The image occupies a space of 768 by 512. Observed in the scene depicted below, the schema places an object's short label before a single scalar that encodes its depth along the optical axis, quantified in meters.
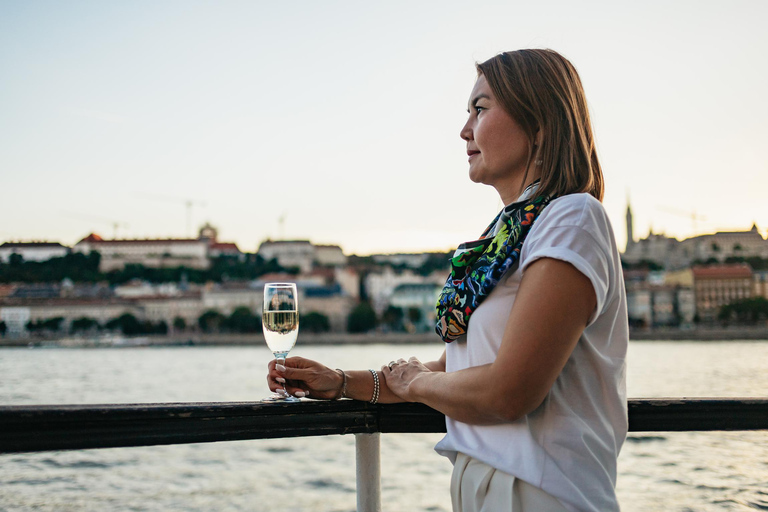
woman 0.81
